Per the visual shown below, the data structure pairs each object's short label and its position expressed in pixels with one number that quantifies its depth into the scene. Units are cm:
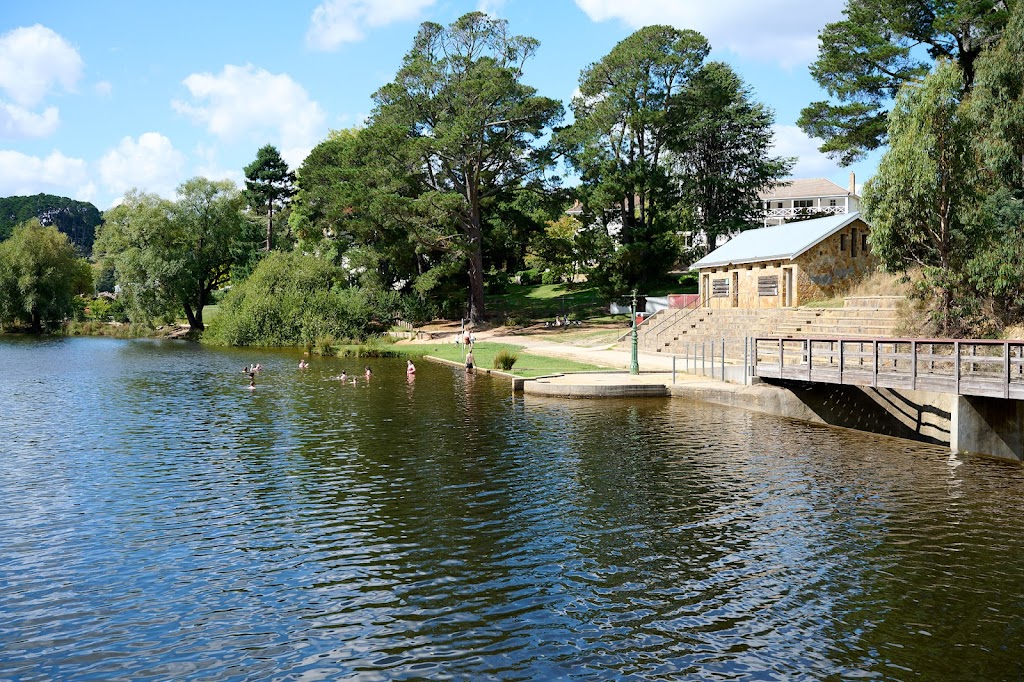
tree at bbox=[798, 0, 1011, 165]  4838
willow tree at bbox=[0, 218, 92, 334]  8119
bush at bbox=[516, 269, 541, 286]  9356
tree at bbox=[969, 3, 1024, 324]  3178
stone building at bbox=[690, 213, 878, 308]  4688
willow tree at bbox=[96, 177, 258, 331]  7619
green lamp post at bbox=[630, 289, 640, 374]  3725
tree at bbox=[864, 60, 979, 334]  3178
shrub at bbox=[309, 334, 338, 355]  5859
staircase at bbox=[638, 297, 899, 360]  3906
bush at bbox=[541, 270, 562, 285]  8586
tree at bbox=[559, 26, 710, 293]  6500
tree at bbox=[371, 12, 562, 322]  6406
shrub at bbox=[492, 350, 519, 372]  4259
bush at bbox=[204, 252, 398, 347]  6316
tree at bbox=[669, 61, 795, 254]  7156
